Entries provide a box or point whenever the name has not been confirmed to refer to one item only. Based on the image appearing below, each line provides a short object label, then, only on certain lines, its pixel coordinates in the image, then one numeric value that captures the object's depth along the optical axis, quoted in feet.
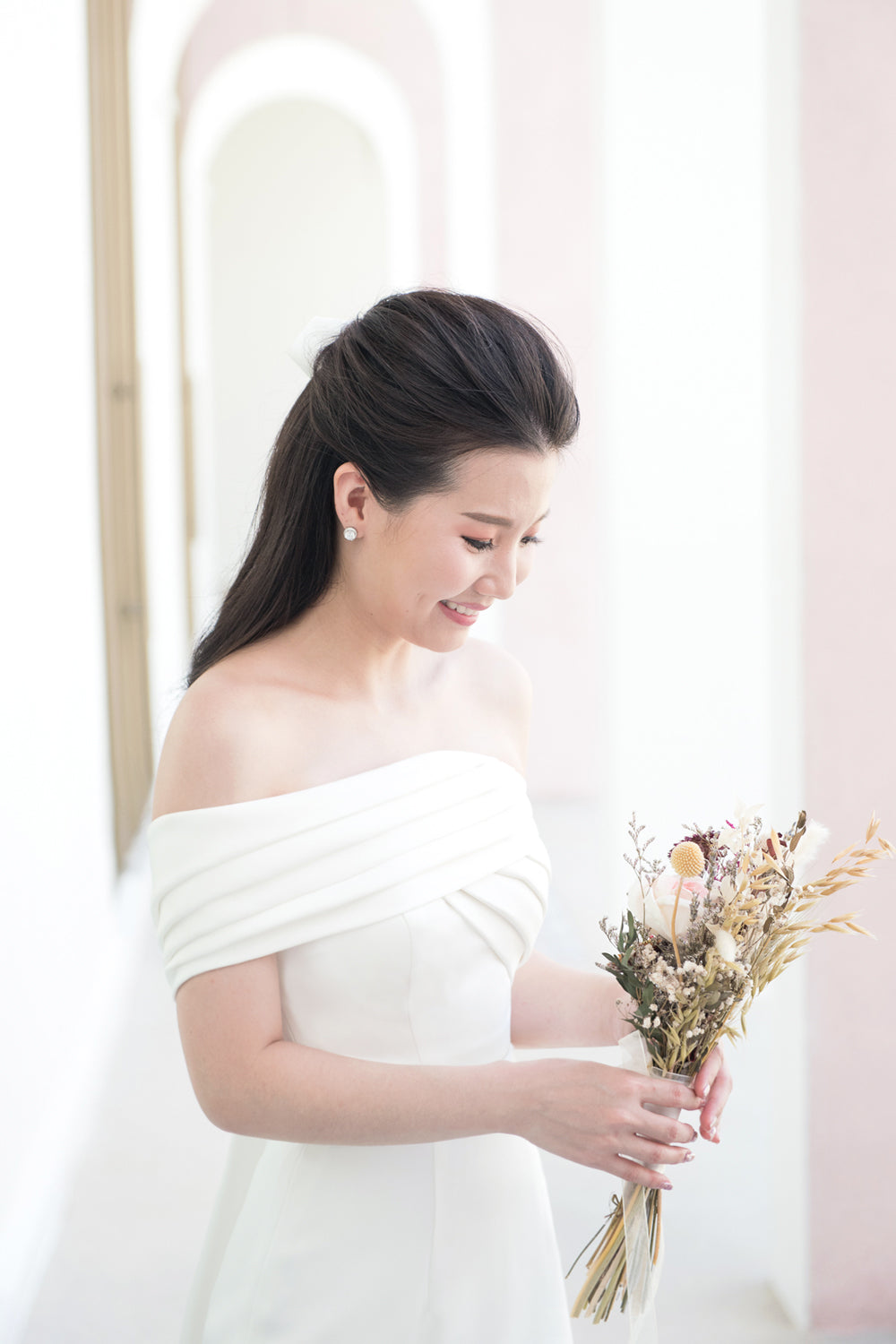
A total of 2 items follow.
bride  3.96
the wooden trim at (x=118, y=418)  14.39
